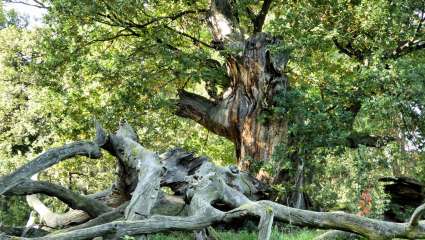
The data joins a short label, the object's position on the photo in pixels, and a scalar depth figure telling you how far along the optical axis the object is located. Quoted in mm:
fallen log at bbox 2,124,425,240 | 6102
